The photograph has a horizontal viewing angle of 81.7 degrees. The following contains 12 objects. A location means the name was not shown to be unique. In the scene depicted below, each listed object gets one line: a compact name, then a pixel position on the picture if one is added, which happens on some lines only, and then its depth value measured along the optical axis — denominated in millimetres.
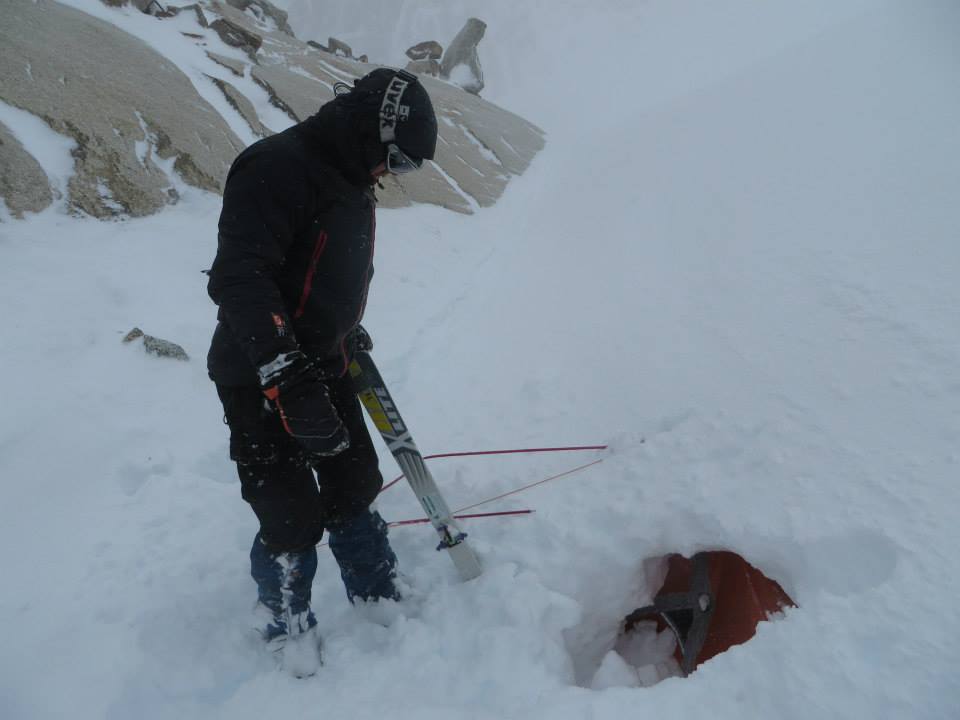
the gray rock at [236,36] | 13258
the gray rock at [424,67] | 27906
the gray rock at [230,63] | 10930
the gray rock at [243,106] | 9172
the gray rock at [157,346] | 4301
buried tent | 2527
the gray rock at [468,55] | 30188
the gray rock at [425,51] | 31766
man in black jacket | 1779
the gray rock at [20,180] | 4664
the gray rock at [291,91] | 10656
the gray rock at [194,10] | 13527
